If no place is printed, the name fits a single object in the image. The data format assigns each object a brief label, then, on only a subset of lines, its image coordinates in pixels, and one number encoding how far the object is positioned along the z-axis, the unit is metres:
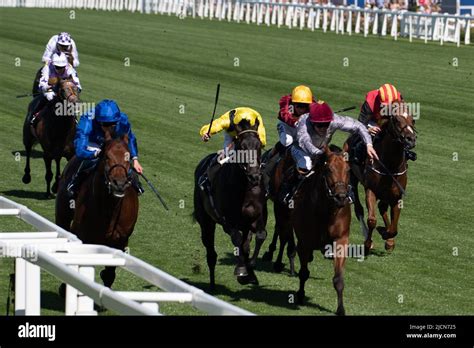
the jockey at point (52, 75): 18.81
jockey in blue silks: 11.74
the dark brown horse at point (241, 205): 12.06
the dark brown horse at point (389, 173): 14.80
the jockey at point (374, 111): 15.35
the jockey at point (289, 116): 13.45
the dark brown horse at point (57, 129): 18.20
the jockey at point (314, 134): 12.10
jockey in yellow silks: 12.15
